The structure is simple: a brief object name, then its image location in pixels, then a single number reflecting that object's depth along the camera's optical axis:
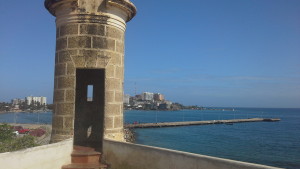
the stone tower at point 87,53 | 4.80
